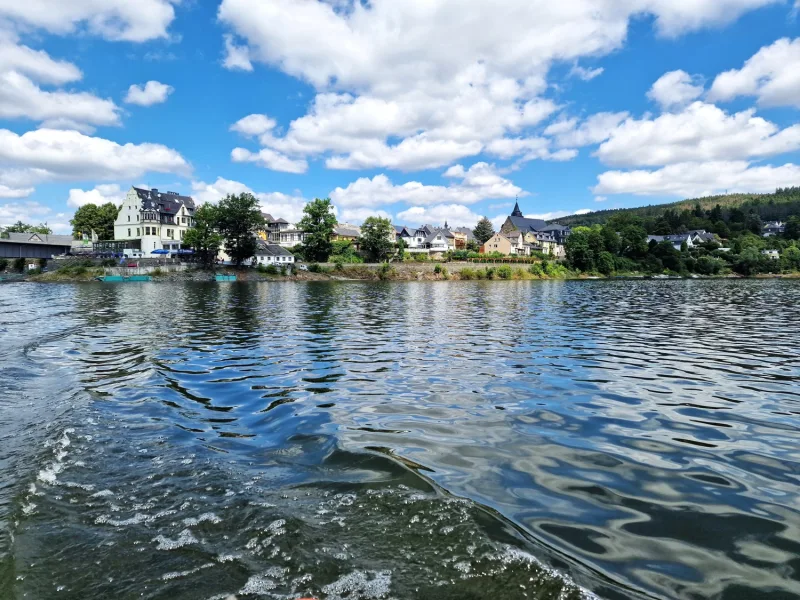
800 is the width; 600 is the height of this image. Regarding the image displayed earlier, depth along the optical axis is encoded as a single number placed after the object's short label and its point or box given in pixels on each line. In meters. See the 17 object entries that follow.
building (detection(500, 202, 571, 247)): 184.96
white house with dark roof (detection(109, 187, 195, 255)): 115.06
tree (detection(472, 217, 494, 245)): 178.75
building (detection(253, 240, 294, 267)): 119.50
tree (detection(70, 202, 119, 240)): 131.38
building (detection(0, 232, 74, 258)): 113.88
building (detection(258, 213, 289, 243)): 149.62
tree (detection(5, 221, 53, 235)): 174.45
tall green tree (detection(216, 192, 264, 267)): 104.56
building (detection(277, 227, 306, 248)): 146.00
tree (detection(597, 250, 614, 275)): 138.38
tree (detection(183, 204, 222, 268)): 101.94
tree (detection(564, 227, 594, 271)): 136.00
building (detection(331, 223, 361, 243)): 146.57
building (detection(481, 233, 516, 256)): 156.31
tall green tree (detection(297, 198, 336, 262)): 119.12
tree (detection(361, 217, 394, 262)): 124.62
